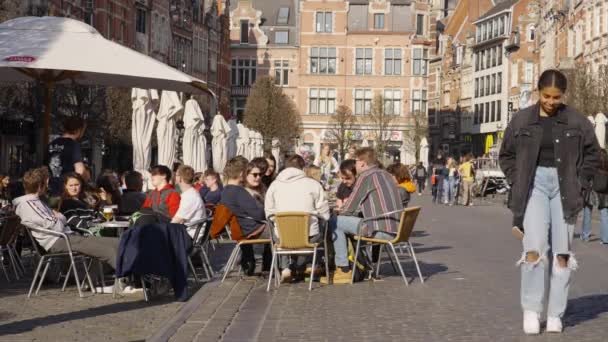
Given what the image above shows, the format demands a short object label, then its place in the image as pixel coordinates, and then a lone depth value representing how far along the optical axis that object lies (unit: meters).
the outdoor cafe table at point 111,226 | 13.24
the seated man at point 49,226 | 12.82
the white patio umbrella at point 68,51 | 14.20
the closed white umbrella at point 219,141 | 36.38
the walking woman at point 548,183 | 9.86
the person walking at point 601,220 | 23.11
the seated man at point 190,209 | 14.15
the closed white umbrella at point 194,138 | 29.02
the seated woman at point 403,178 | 20.22
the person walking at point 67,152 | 15.35
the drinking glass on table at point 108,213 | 14.02
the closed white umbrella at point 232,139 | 42.03
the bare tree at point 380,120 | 96.12
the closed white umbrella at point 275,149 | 62.12
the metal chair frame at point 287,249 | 13.68
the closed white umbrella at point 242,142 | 48.44
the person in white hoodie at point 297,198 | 14.14
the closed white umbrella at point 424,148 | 72.19
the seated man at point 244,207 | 14.56
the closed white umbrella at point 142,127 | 24.50
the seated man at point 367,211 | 14.48
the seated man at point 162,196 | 14.45
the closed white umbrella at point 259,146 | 55.39
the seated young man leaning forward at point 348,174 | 17.03
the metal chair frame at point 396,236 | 14.06
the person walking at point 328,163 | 32.69
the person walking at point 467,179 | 45.28
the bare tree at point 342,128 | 94.69
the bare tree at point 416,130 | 97.00
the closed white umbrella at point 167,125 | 26.05
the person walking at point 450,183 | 46.81
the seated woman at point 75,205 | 13.96
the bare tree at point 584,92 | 48.28
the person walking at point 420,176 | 57.94
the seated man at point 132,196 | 15.43
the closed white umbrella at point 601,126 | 39.28
